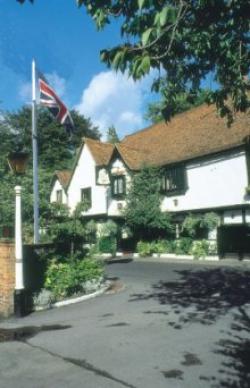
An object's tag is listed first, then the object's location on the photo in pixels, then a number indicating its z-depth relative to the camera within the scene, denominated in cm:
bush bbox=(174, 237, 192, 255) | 2702
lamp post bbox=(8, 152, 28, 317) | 1173
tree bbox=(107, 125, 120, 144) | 6441
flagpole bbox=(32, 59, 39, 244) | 1538
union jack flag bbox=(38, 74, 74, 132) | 1800
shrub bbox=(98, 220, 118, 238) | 3228
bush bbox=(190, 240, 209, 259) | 2573
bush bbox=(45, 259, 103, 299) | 1346
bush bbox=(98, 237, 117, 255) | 3287
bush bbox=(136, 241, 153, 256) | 2918
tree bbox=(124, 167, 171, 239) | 2888
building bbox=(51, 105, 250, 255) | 2567
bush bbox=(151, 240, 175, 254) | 2824
